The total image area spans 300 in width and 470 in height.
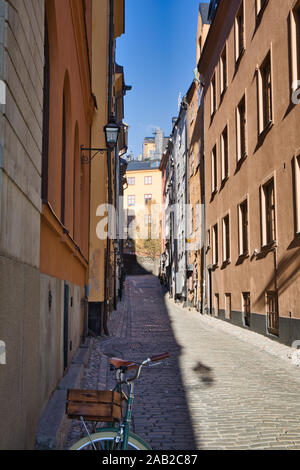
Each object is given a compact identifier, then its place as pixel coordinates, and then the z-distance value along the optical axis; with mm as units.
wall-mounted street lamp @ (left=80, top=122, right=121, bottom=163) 12625
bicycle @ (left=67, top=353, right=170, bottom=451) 3418
